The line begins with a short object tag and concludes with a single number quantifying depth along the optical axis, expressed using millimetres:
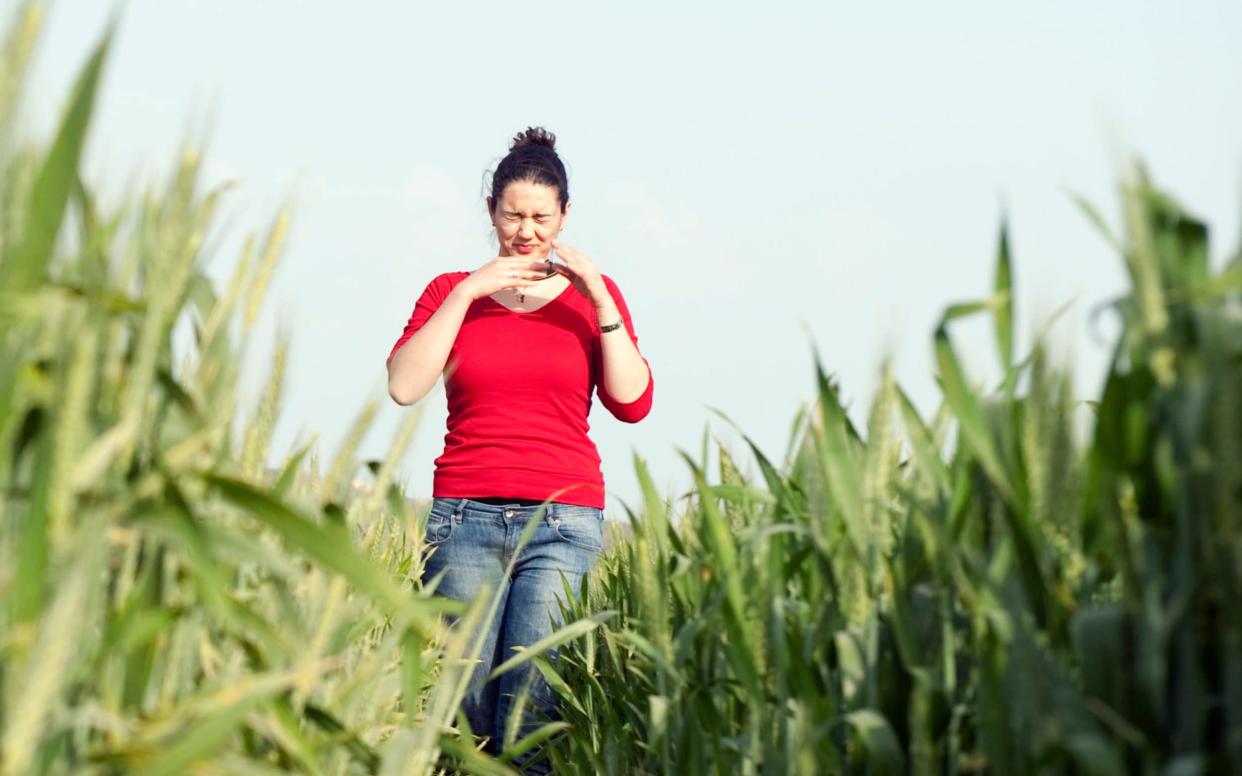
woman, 10497
